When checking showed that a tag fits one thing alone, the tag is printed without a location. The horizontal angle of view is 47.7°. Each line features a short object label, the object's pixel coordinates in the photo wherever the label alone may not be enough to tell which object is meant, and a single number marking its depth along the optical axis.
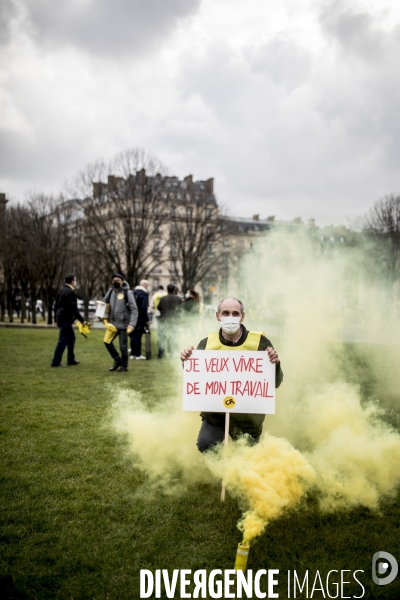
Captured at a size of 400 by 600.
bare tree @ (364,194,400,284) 23.18
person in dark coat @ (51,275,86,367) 11.36
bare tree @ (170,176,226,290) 35.62
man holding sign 4.52
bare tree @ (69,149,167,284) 28.45
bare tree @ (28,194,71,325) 30.84
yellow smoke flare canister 2.83
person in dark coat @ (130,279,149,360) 13.05
